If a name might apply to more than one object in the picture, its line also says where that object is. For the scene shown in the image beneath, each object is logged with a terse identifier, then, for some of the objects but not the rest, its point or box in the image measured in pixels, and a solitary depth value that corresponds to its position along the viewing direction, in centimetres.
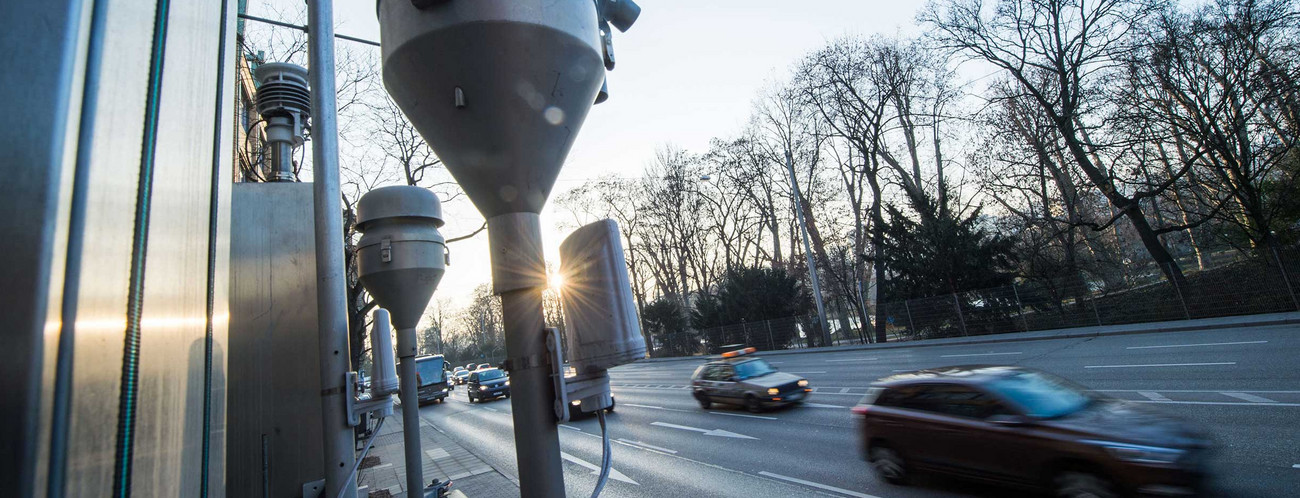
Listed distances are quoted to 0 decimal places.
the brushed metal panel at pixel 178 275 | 85
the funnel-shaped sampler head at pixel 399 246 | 538
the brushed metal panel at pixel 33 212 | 60
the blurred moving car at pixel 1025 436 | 481
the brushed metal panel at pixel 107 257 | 68
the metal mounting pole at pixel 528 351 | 322
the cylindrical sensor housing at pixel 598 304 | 324
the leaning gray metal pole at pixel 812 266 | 2772
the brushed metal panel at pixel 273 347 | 499
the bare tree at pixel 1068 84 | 2062
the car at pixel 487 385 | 2489
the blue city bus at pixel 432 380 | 2805
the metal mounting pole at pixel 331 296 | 388
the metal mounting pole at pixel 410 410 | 529
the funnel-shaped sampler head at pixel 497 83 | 292
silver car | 1257
